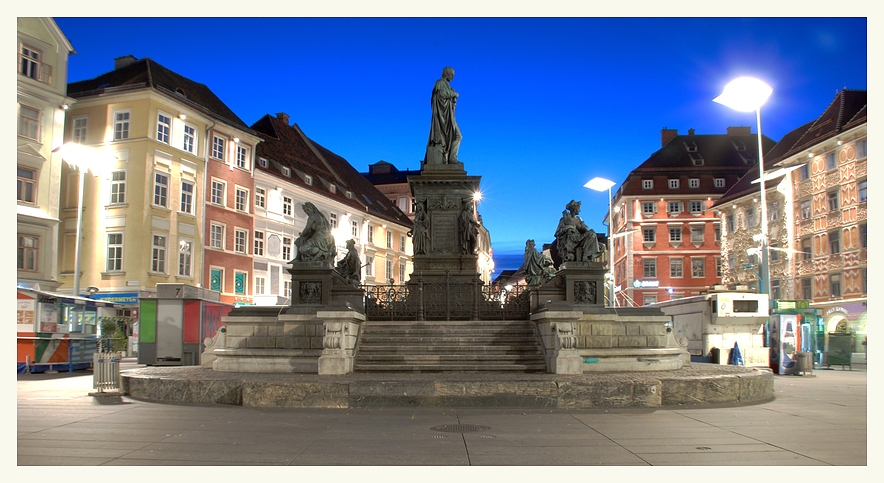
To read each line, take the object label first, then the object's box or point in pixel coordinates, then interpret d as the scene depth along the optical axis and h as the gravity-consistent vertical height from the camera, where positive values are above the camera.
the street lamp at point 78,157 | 30.44 +5.46
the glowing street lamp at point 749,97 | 27.33 +7.49
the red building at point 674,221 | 66.38 +6.01
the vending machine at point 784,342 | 23.06 -1.92
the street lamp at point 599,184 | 48.51 +6.91
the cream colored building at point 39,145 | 31.17 +6.01
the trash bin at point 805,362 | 22.23 -2.46
